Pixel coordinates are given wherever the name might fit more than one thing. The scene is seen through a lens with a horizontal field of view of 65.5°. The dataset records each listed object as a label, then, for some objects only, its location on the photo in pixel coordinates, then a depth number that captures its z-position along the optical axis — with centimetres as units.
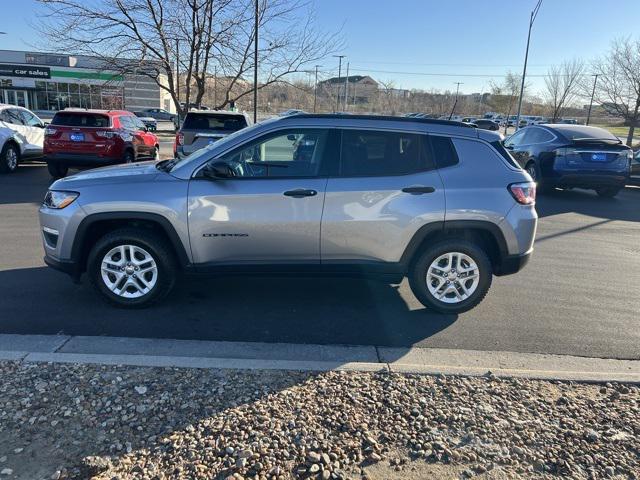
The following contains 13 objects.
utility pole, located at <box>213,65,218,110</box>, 1938
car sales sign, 4900
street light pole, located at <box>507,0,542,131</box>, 2372
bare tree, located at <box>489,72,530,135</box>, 6134
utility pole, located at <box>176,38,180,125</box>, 1800
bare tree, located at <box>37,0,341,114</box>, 1727
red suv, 1149
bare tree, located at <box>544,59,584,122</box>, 4466
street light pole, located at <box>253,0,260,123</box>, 1731
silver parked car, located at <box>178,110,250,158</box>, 1098
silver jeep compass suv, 429
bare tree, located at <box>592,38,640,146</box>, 2520
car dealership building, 4909
